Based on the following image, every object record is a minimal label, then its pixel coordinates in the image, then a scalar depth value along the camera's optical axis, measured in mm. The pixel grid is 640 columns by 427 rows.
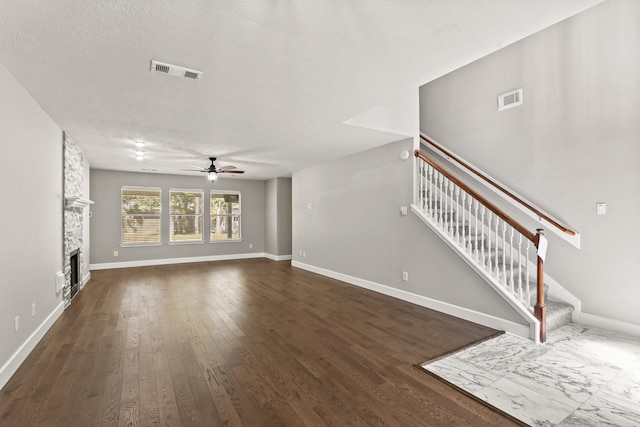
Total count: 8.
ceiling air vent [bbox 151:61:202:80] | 2496
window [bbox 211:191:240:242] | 9312
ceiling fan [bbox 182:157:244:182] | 5965
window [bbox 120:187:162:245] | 8102
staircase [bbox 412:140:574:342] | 3273
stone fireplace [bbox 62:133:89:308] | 4504
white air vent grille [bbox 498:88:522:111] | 4664
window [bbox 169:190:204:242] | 8713
